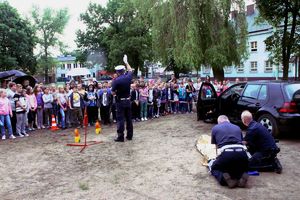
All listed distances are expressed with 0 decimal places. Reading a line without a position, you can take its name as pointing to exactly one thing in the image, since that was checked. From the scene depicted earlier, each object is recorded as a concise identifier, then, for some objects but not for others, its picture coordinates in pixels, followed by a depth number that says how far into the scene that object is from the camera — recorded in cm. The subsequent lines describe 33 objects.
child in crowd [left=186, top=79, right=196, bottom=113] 1391
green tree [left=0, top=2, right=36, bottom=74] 3169
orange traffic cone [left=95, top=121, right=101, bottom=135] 937
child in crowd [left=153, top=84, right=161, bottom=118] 1275
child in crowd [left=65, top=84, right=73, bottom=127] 1090
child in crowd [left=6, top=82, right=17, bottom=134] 956
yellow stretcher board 613
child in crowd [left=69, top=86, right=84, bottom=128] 1071
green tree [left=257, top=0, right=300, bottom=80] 1472
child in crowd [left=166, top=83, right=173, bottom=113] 1339
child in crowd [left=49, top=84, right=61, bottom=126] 1089
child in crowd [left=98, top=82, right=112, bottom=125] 1114
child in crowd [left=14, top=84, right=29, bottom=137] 951
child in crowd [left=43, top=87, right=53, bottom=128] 1069
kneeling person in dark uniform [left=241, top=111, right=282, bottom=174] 535
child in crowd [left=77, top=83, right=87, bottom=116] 1088
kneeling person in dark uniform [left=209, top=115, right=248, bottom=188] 476
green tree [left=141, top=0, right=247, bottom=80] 1658
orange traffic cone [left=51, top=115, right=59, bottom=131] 1058
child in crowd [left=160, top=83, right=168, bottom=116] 1317
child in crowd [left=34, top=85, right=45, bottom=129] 1061
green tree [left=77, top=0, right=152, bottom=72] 4137
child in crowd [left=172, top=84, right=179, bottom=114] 1361
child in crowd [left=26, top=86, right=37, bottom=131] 1017
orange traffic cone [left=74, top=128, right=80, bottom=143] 817
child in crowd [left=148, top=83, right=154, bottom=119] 1251
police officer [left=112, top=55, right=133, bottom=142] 807
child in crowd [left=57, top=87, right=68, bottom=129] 1076
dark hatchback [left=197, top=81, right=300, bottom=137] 735
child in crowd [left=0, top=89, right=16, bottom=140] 904
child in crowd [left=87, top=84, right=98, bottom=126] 1116
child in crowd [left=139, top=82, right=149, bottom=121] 1210
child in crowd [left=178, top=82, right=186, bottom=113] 1367
